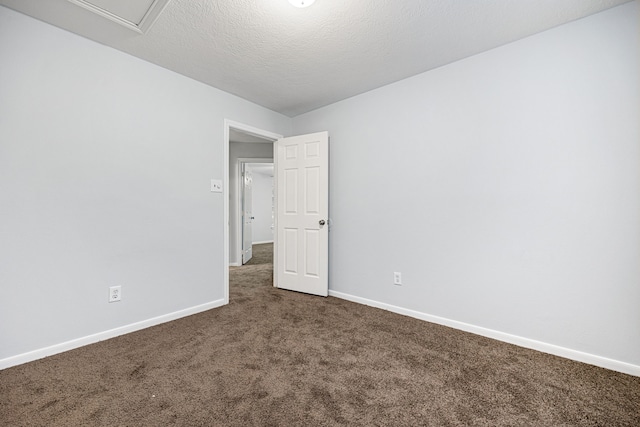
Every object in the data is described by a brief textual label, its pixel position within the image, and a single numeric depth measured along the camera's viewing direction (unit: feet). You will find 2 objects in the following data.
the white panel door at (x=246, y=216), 17.39
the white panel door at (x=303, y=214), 10.58
